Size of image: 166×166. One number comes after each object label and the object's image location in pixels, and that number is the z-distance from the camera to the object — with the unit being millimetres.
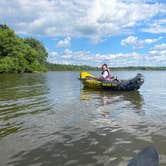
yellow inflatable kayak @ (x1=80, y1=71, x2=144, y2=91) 10744
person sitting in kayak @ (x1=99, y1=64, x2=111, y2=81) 11540
